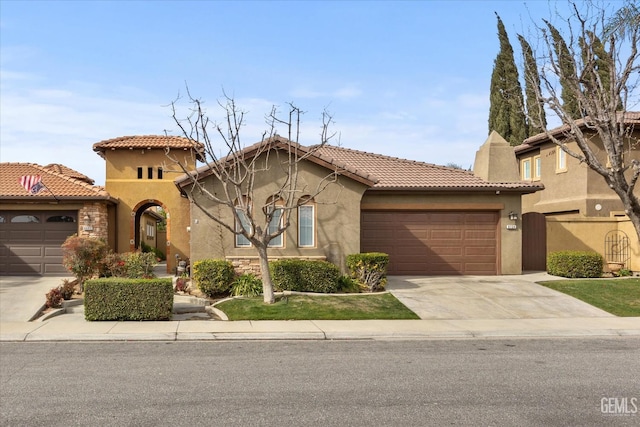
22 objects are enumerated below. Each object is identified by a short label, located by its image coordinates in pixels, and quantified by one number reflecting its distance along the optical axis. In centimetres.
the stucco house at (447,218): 2173
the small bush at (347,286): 1797
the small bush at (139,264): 1759
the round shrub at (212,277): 1722
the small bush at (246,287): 1714
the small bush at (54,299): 1538
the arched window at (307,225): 1931
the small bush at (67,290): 1611
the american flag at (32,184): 2264
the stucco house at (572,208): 2275
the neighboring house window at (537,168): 2948
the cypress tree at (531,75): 1930
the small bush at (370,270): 1811
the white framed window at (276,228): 1920
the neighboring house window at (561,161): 2703
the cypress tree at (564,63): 1850
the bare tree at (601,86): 1716
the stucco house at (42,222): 2252
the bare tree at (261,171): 1741
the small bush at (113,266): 1759
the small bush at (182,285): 1820
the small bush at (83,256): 1727
